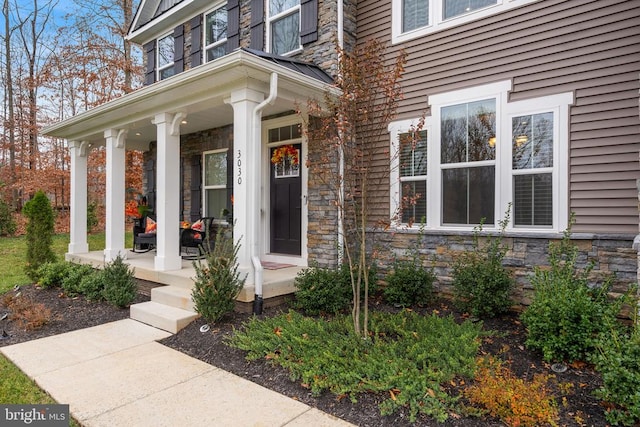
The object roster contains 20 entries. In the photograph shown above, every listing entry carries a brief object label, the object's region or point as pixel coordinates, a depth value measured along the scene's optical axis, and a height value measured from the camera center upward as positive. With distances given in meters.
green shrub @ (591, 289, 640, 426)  2.18 -1.03
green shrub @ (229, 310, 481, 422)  2.52 -1.20
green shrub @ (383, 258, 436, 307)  4.66 -1.01
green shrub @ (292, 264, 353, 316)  4.42 -1.03
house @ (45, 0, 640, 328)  3.90 +1.02
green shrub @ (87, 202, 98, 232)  12.43 -0.39
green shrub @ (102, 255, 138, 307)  4.86 -1.06
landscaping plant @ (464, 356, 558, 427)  2.21 -1.20
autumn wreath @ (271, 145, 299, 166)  6.04 +0.81
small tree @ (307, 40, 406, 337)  3.35 +0.90
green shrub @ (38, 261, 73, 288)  5.97 -1.10
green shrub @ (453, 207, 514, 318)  4.07 -0.83
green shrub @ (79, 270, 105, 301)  5.25 -1.16
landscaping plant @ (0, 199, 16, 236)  11.97 -0.55
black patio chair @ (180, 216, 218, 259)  6.10 -0.52
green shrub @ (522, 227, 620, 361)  3.08 -0.94
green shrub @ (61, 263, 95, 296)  5.60 -1.14
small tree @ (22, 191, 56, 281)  6.44 -0.49
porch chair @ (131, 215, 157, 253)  6.53 -0.53
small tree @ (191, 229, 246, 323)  3.95 -0.86
